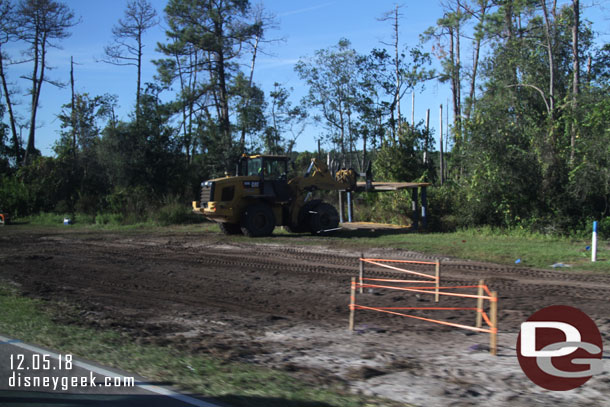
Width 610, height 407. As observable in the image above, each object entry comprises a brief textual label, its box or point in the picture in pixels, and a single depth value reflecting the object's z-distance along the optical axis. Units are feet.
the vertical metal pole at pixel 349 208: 81.15
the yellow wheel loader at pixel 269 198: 65.72
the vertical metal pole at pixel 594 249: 44.55
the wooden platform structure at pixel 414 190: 69.21
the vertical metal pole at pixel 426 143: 97.45
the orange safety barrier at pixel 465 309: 20.70
